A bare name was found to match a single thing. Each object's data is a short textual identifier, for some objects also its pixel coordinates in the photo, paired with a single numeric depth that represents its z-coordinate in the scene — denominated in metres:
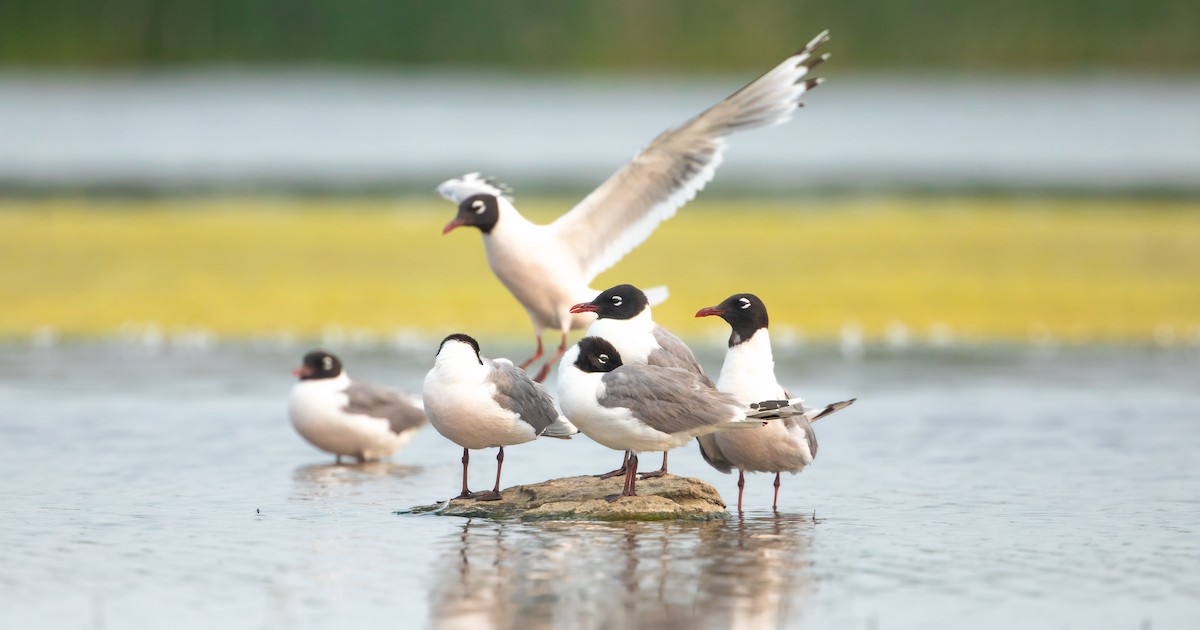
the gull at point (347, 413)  21.27
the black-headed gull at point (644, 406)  16.73
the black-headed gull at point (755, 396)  17.47
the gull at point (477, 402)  17.58
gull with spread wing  21.94
